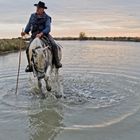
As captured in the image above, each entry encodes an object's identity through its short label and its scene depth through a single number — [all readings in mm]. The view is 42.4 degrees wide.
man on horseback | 5177
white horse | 4958
